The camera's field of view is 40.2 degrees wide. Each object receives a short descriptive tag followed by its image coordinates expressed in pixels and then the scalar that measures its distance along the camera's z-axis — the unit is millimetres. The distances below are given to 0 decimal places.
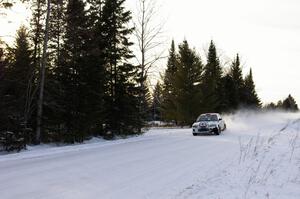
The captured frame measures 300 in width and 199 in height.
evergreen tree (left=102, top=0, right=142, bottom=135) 29703
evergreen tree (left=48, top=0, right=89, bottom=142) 24344
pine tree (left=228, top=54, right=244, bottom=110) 80125
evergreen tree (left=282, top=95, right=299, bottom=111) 150625
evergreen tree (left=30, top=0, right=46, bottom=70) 24125
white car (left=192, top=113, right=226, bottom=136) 30703
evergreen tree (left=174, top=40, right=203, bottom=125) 54594
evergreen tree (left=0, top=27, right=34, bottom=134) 20234
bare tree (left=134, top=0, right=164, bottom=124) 39344
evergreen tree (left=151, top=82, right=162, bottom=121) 79856
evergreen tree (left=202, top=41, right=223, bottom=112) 58250
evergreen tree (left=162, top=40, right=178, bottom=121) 57594
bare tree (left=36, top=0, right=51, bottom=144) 23016
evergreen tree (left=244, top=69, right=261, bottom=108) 87869
